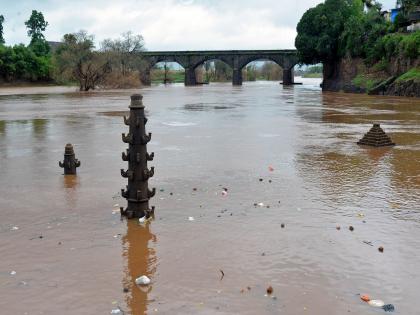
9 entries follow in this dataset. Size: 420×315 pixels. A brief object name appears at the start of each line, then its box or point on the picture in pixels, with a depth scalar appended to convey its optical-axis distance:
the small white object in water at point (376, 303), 4.71
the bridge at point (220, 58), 97.81
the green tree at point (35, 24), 112.25
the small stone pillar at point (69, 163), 10.65
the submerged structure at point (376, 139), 14.58
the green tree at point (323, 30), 62.03
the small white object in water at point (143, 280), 5.20
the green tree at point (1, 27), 105.19
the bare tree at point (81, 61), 61.19
